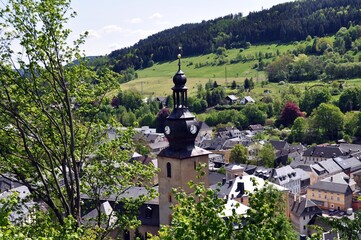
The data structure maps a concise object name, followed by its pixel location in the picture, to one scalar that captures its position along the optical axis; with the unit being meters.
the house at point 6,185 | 59.97
